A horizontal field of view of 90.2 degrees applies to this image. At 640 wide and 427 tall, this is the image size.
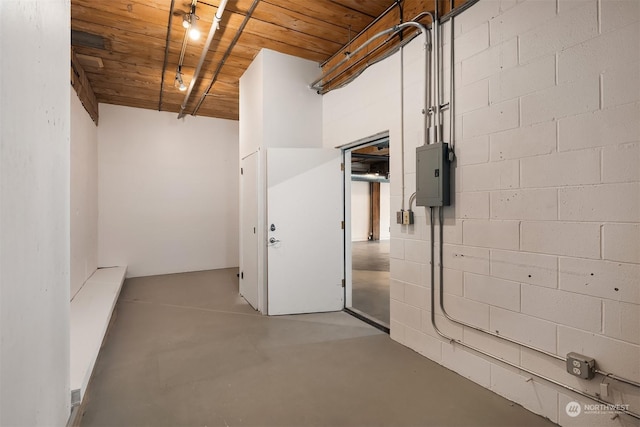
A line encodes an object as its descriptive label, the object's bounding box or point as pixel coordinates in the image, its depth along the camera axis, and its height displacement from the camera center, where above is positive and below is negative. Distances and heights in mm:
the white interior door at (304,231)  3568 -186
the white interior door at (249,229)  3822 -187
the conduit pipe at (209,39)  2675 +1735
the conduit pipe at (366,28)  2895 +1887
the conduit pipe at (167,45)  2877 +1870
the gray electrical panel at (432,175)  2311 +293
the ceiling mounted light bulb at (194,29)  2849 +1718
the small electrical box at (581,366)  1637 -792
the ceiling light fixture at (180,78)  4059 +1799
